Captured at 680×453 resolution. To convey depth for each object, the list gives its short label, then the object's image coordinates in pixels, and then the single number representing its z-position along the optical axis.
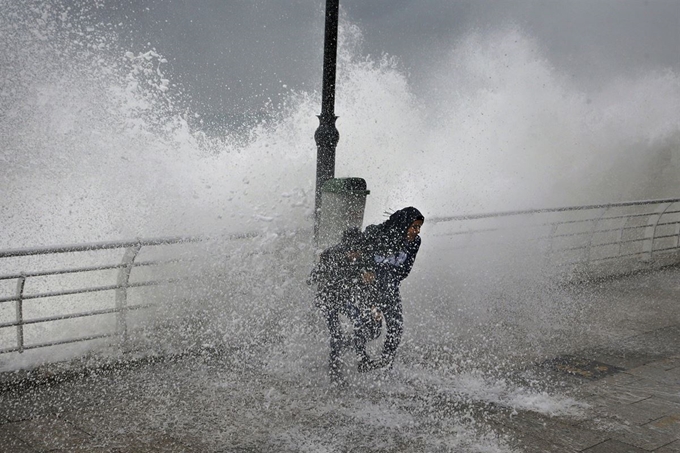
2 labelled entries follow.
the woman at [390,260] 5.65
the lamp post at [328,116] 7.23
